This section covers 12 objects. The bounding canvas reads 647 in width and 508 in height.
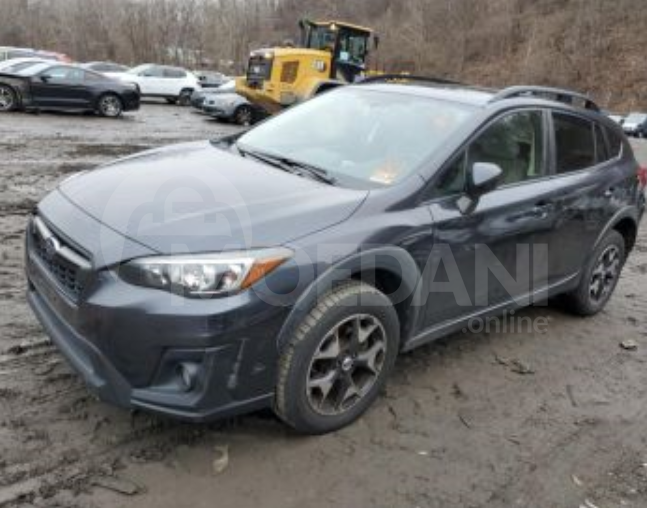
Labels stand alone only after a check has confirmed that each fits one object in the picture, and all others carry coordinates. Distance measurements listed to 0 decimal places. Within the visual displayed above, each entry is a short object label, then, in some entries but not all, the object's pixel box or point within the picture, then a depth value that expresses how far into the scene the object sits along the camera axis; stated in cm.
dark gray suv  309
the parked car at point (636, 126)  3206
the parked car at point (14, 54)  2845
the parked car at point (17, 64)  1942
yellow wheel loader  1939
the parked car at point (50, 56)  3002
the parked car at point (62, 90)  1912
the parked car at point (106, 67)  2898
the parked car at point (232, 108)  2209
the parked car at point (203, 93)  2355
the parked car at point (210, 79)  3281
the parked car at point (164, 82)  2830
